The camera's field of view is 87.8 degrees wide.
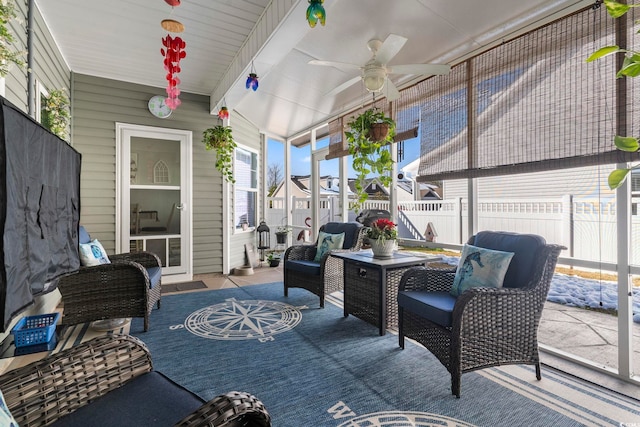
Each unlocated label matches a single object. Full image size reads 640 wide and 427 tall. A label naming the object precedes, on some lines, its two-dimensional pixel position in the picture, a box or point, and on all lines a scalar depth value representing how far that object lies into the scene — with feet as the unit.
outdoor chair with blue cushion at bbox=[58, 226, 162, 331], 9.52
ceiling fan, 7.68
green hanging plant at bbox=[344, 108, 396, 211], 10.46
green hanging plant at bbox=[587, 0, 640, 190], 2.23
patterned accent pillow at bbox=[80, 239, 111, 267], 9.88
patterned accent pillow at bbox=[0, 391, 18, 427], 2.55
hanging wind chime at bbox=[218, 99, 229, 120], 14.34
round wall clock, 15.97
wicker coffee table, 9.46
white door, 15.64
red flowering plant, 10.28
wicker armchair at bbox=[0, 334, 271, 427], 3.41
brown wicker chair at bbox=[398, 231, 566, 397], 6.56
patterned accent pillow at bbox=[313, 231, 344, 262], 13.02
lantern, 19.54
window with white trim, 19.13
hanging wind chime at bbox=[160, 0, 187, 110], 7.88
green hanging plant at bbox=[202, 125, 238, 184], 15.62
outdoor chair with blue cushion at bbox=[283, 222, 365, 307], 12.08
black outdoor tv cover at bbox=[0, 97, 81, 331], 4.13
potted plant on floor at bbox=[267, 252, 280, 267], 19.65
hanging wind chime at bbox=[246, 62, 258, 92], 10.64
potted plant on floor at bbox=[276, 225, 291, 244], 20.71
